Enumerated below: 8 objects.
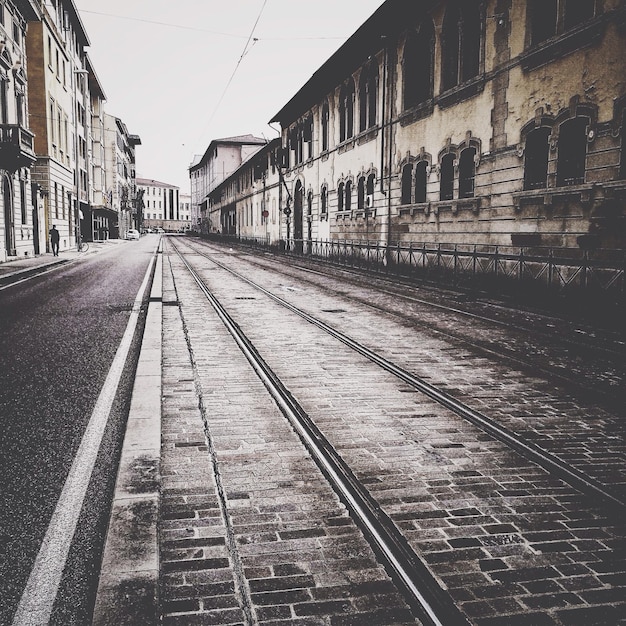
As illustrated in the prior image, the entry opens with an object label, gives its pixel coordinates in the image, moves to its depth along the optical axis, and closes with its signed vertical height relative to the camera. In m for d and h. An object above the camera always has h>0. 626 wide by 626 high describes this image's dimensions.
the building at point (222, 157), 93.31 +11.41
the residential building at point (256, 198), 49.22 +3.23
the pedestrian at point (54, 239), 32.94 -0.53
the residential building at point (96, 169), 58.04 +6.03
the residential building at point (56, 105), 34.25 +7.45
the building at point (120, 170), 73.56 +8.29
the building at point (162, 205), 167.88 +6.91
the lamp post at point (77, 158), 37.47 +4.26
